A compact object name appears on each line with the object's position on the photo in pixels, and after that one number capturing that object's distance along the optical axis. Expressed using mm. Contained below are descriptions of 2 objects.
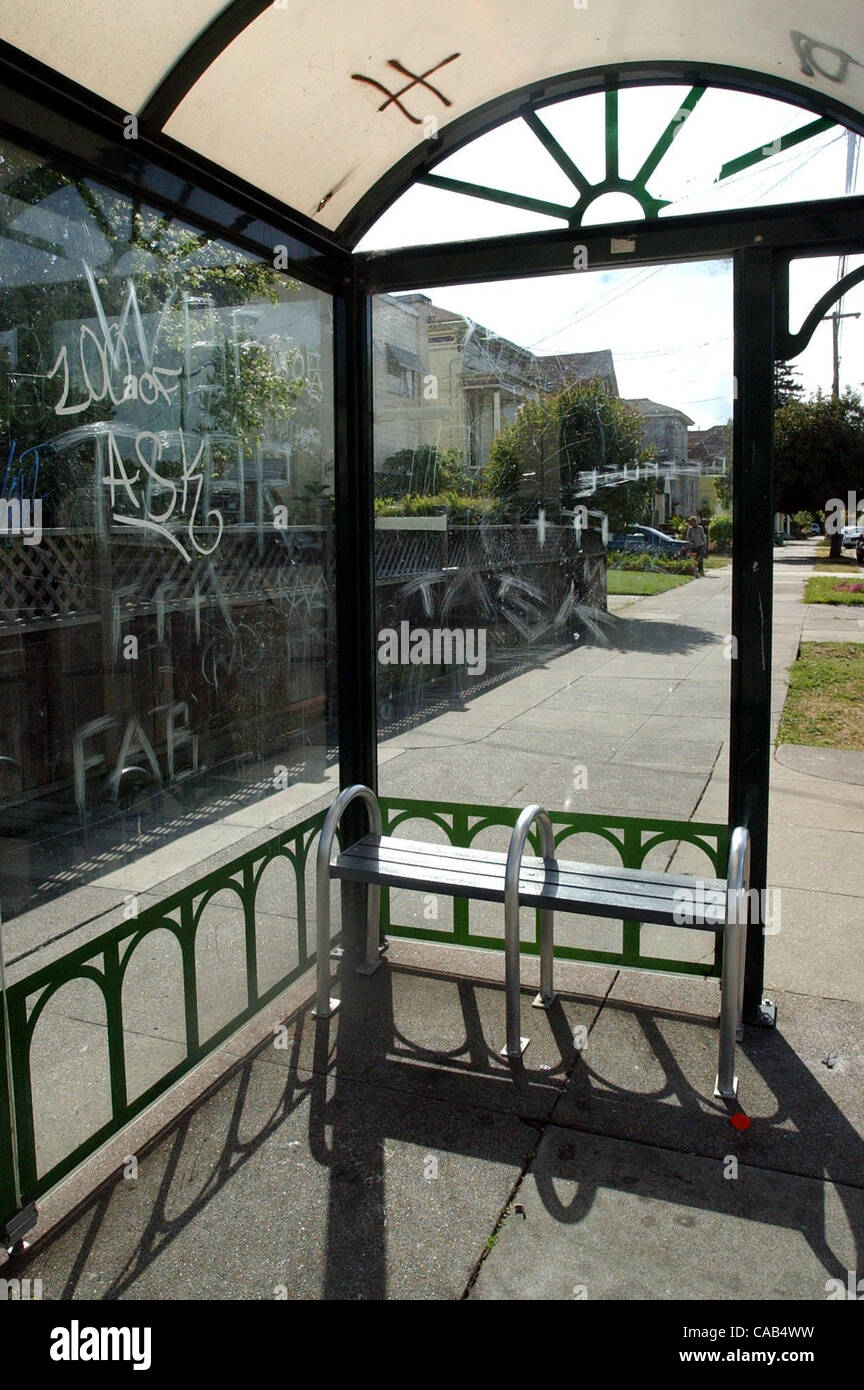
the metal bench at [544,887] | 3232
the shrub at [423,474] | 4035
